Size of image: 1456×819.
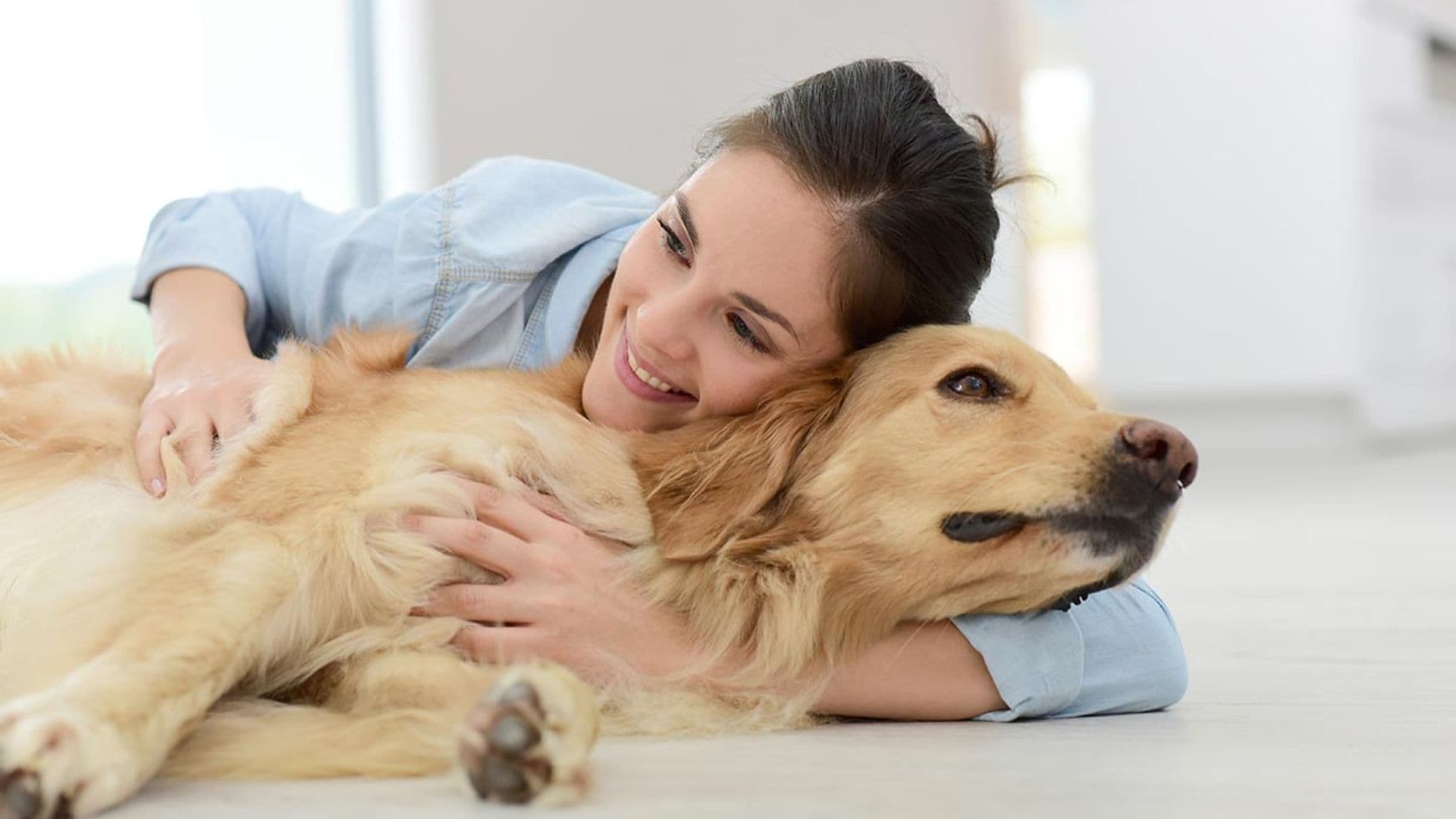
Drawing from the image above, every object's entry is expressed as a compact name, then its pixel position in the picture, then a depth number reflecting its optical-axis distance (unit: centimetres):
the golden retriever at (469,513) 150
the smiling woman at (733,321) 175
